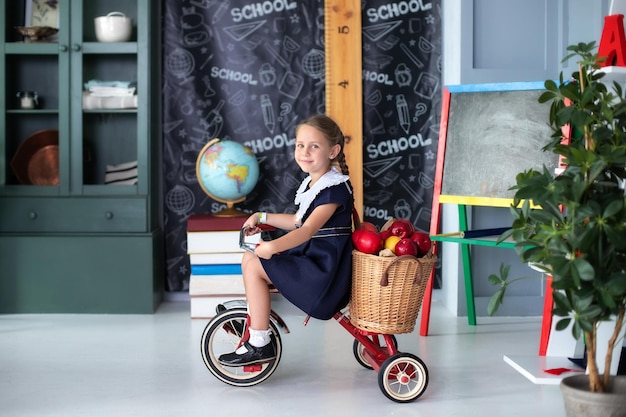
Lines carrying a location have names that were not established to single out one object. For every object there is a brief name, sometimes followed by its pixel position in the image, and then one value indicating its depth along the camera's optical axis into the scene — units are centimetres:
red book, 502
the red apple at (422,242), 341
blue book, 505
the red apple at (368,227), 352
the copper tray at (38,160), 530
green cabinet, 509
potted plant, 252
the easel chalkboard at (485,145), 443
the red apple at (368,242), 338
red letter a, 381
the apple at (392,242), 338
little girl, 342
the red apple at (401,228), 342
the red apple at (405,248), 332
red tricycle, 340
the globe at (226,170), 505
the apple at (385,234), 344
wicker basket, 330
